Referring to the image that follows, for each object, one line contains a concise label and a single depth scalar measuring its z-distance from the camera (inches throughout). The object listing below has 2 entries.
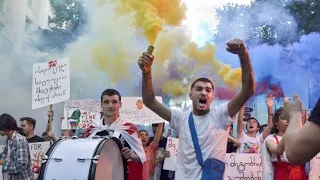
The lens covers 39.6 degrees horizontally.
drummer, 187.9
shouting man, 141.8
